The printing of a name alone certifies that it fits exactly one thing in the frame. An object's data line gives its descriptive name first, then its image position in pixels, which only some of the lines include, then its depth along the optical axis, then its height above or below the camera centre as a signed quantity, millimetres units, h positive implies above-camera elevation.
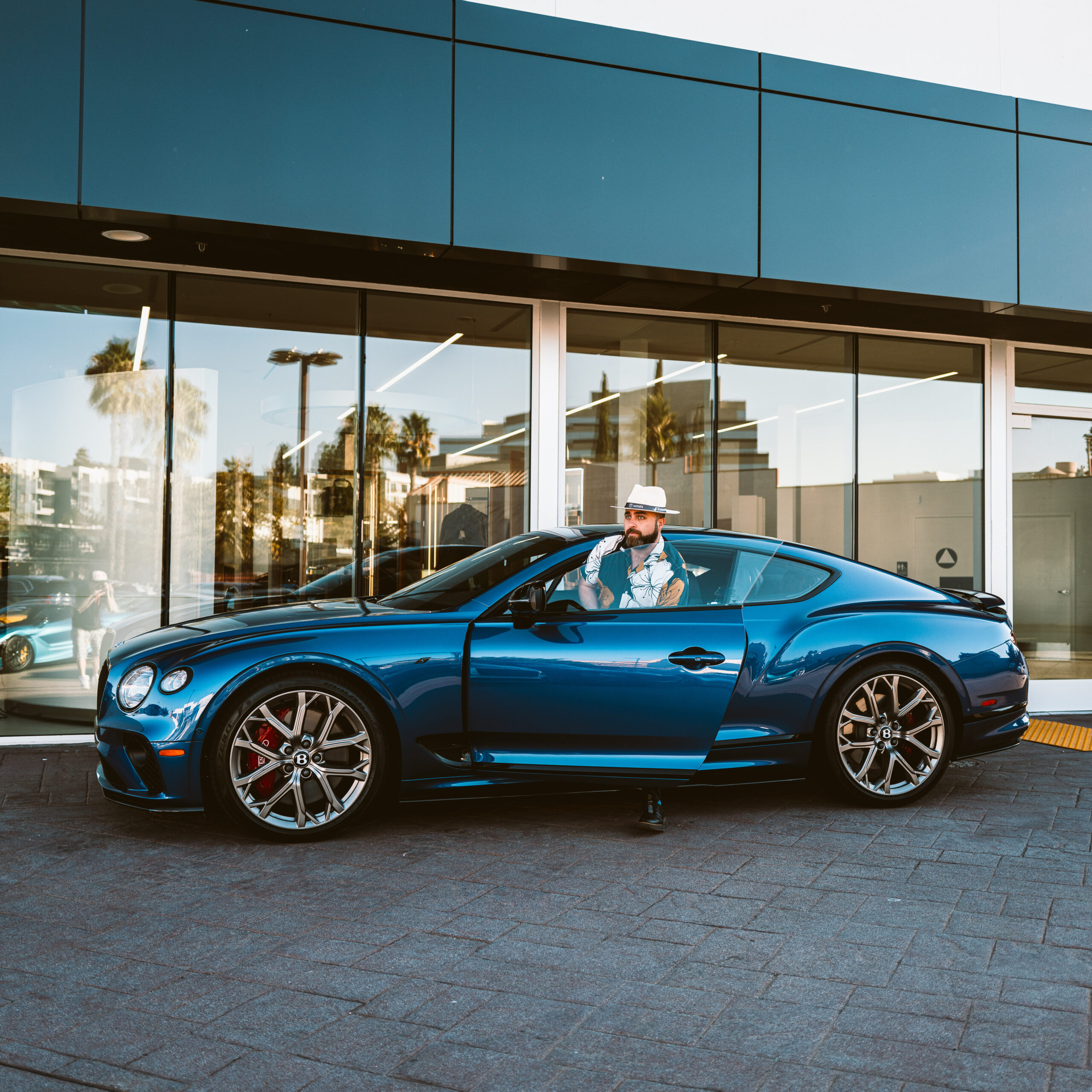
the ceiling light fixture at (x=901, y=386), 10344 +1891
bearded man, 5445 +6
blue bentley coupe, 4859 -601
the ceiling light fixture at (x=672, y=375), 9828 +1865
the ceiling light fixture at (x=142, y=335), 8539 +1904
